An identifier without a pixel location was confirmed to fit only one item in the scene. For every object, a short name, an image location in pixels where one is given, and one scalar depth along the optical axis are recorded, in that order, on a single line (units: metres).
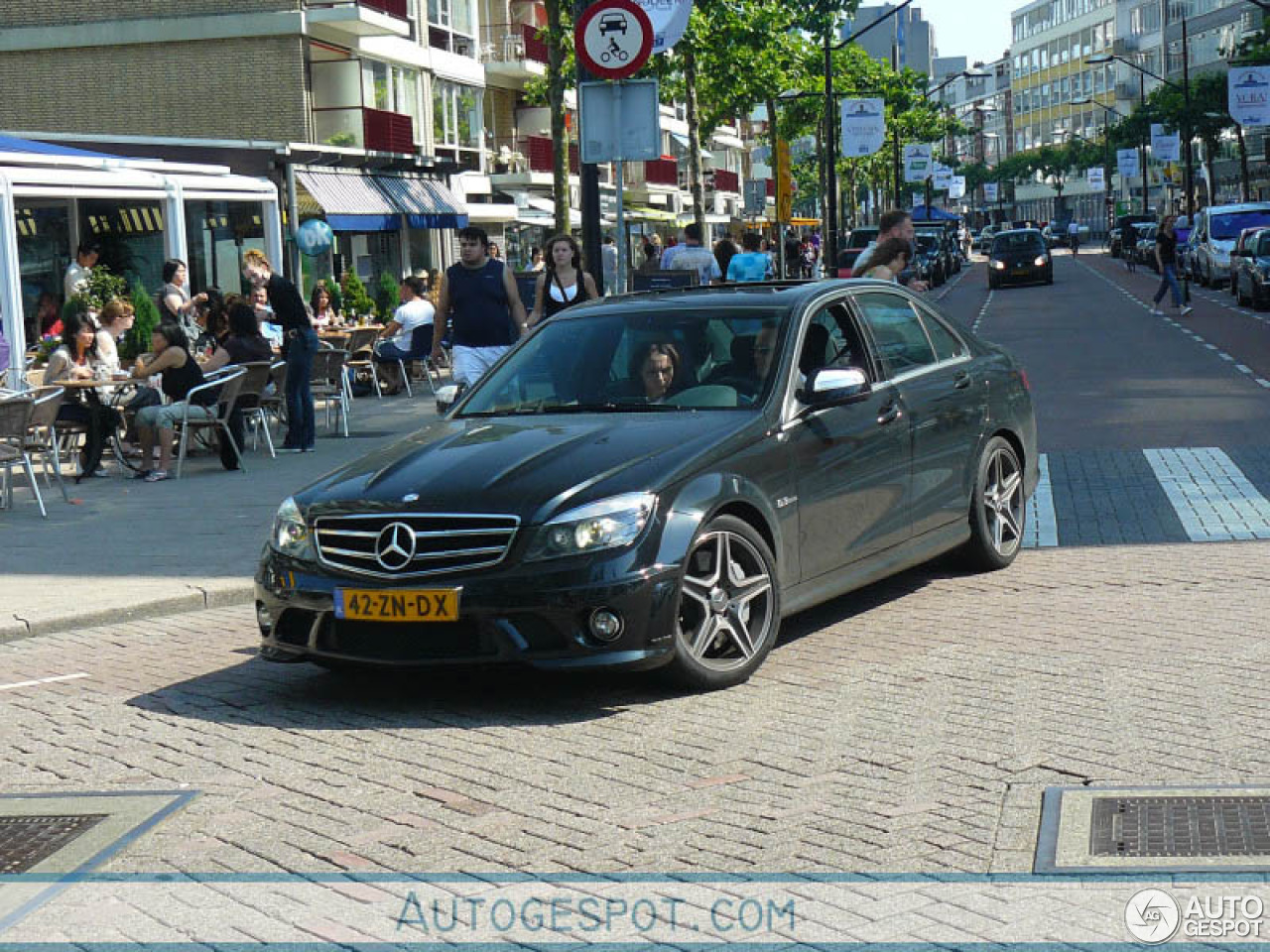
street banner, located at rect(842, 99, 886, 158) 53.47
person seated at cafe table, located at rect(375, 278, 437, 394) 23.05
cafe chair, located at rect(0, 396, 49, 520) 13.62
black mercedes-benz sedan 7.02
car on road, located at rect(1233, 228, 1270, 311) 38.72
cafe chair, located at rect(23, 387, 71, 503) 14.12
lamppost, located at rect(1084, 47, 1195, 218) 84.88
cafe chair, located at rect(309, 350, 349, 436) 19.20
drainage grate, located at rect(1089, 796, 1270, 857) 5.11
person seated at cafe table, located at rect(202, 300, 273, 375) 17.17
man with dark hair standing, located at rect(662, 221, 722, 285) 24.23
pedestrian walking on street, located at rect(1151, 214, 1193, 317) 39.88
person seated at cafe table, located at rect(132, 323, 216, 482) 15.95
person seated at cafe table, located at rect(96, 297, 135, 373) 17.12
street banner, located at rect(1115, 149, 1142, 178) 110.50
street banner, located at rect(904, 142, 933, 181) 91.56
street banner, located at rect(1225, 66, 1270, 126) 56.06
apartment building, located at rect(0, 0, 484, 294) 44.81
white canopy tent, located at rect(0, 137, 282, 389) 19.67
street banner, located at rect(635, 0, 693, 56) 16.56
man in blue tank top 14.40
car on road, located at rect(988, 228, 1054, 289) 60.88
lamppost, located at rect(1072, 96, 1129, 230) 124.69
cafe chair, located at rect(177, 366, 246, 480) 15.88
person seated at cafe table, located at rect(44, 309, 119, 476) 16.48
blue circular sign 39.84
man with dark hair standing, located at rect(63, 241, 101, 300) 21.52
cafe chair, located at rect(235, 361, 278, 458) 16.72
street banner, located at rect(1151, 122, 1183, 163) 89.88
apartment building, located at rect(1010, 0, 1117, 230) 165.62
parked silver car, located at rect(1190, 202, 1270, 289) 50.75
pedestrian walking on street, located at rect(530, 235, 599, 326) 14.62
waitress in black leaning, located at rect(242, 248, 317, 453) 17.52
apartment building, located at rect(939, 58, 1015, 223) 168.98
